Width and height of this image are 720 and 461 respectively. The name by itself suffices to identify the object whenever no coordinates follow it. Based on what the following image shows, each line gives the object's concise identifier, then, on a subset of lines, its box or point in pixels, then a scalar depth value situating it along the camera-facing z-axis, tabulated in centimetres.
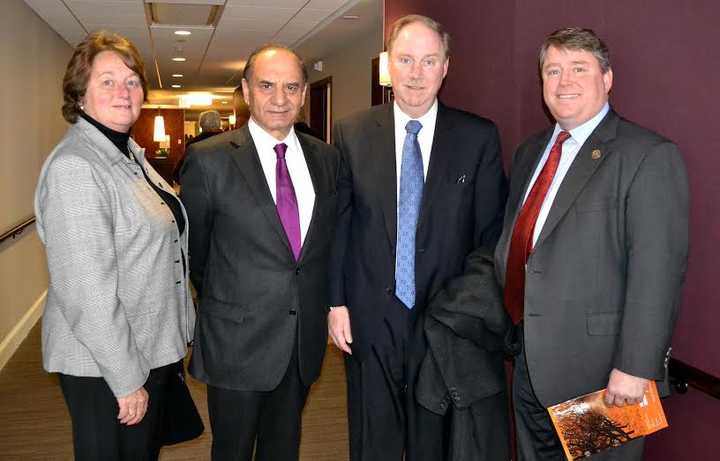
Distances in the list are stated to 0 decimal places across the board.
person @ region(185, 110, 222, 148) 643
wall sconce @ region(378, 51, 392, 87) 598
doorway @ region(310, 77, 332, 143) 1156
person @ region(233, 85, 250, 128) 389
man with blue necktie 242
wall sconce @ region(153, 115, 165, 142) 2105
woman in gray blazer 189
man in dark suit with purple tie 236
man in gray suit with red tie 191
